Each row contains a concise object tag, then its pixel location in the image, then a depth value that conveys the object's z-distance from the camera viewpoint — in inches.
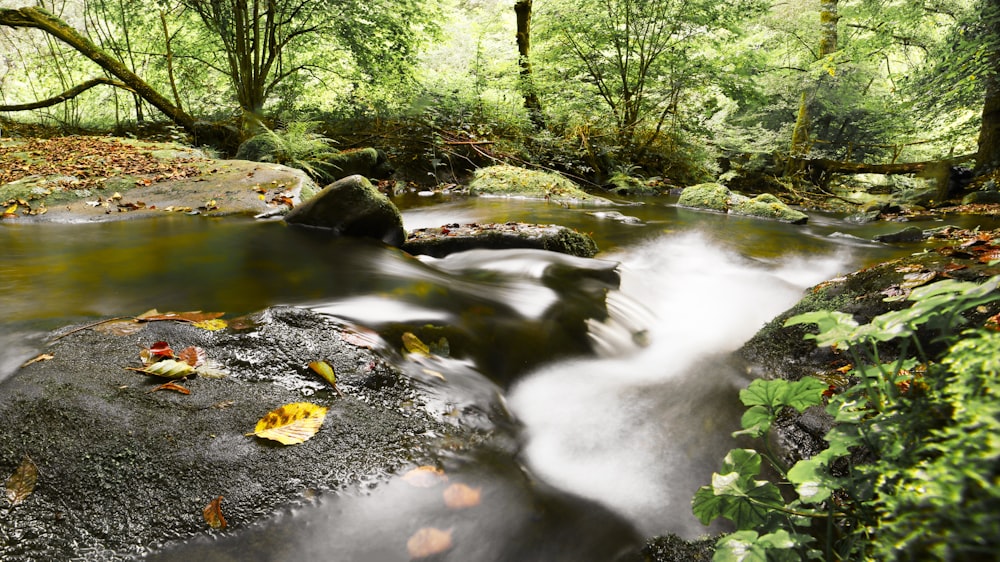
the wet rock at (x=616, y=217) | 336.2
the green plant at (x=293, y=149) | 368.5
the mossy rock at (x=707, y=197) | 412.5
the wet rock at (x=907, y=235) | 277.6
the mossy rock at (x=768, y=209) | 373.7
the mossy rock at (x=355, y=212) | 205.9
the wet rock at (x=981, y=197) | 374.3
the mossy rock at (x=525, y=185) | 425.4
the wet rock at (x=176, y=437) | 59.6
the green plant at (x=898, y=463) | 27.4
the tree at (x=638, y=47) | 465.1
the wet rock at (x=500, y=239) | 209.0
